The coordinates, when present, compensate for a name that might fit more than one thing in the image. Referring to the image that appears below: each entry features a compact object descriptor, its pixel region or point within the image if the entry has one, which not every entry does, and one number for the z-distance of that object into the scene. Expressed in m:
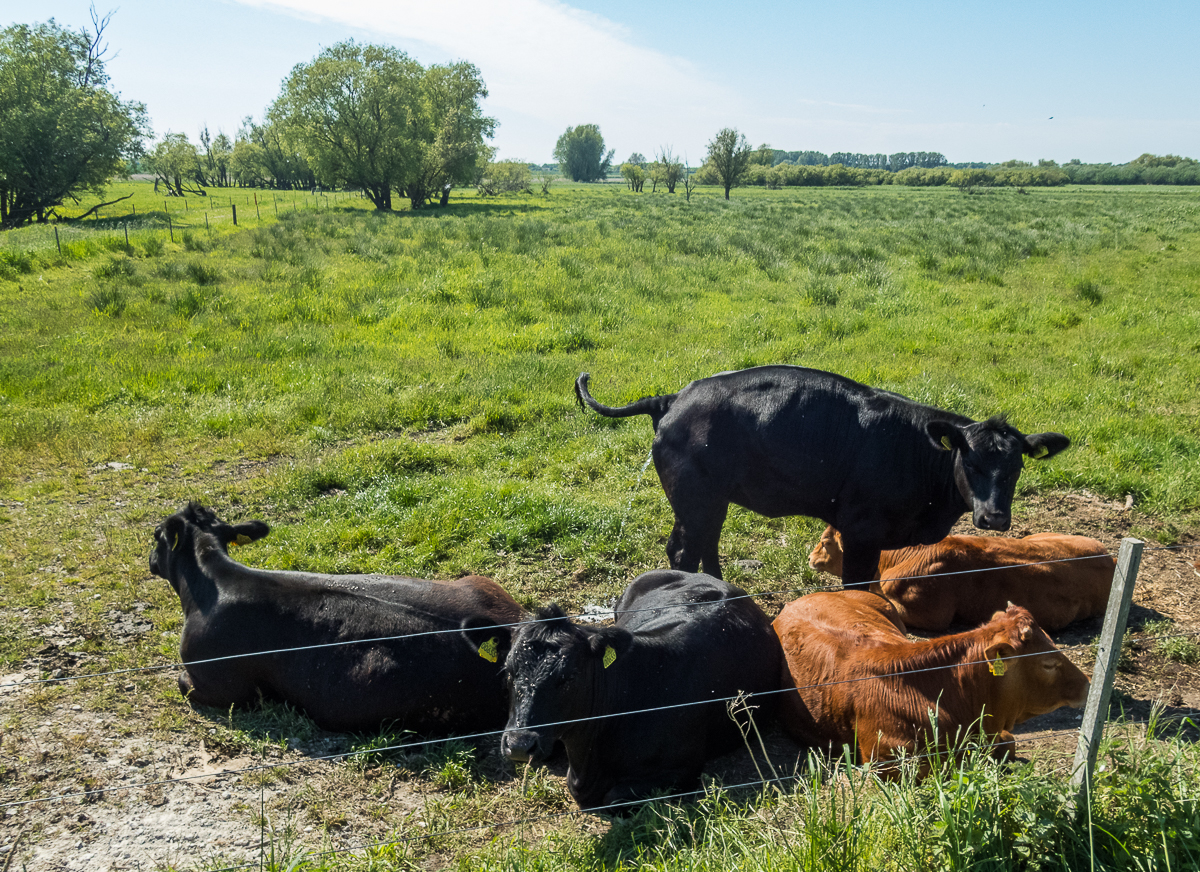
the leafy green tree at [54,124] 34.28
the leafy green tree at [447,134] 50.97
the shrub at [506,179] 74.88
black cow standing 5.70
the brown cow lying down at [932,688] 4.00
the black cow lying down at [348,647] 4.57
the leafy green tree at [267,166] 89.88
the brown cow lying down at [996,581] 5.59
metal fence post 2.92
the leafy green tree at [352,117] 46.90
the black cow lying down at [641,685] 3.70
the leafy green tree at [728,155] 64.69
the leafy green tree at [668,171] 75.12
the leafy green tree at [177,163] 83.62
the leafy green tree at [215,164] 103.68
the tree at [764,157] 114.94
